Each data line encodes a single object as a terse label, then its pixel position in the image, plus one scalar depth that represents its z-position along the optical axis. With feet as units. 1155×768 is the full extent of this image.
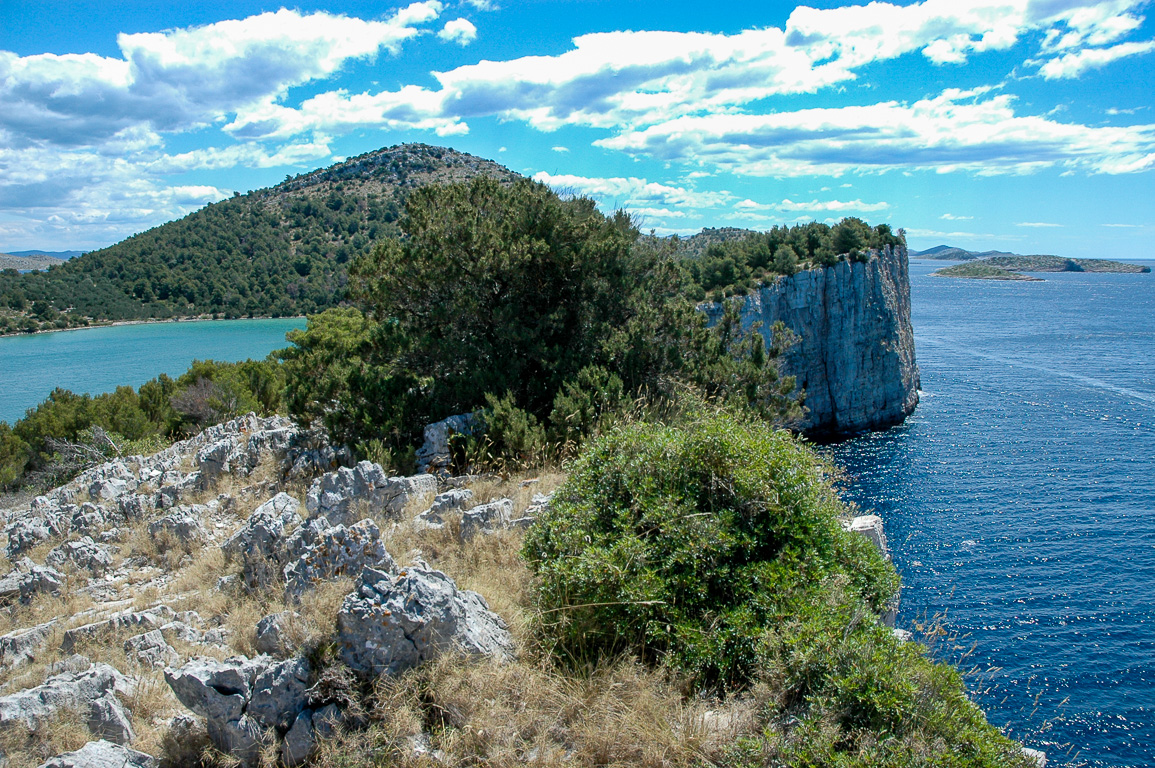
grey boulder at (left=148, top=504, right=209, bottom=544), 27.20
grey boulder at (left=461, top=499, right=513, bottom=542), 20.44
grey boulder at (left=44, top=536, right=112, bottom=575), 26.48
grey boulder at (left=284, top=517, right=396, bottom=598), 17.63
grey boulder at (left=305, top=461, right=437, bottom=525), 23.44
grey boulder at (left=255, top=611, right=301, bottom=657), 15.15
